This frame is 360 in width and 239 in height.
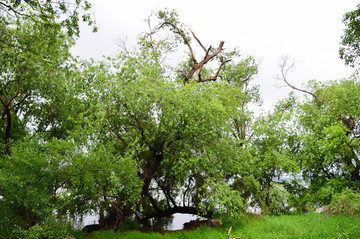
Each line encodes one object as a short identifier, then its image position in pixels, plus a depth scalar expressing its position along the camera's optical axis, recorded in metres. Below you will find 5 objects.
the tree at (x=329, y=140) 18.80
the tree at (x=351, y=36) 14.74
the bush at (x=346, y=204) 14.41
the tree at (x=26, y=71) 13.27
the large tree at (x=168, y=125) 13.55
